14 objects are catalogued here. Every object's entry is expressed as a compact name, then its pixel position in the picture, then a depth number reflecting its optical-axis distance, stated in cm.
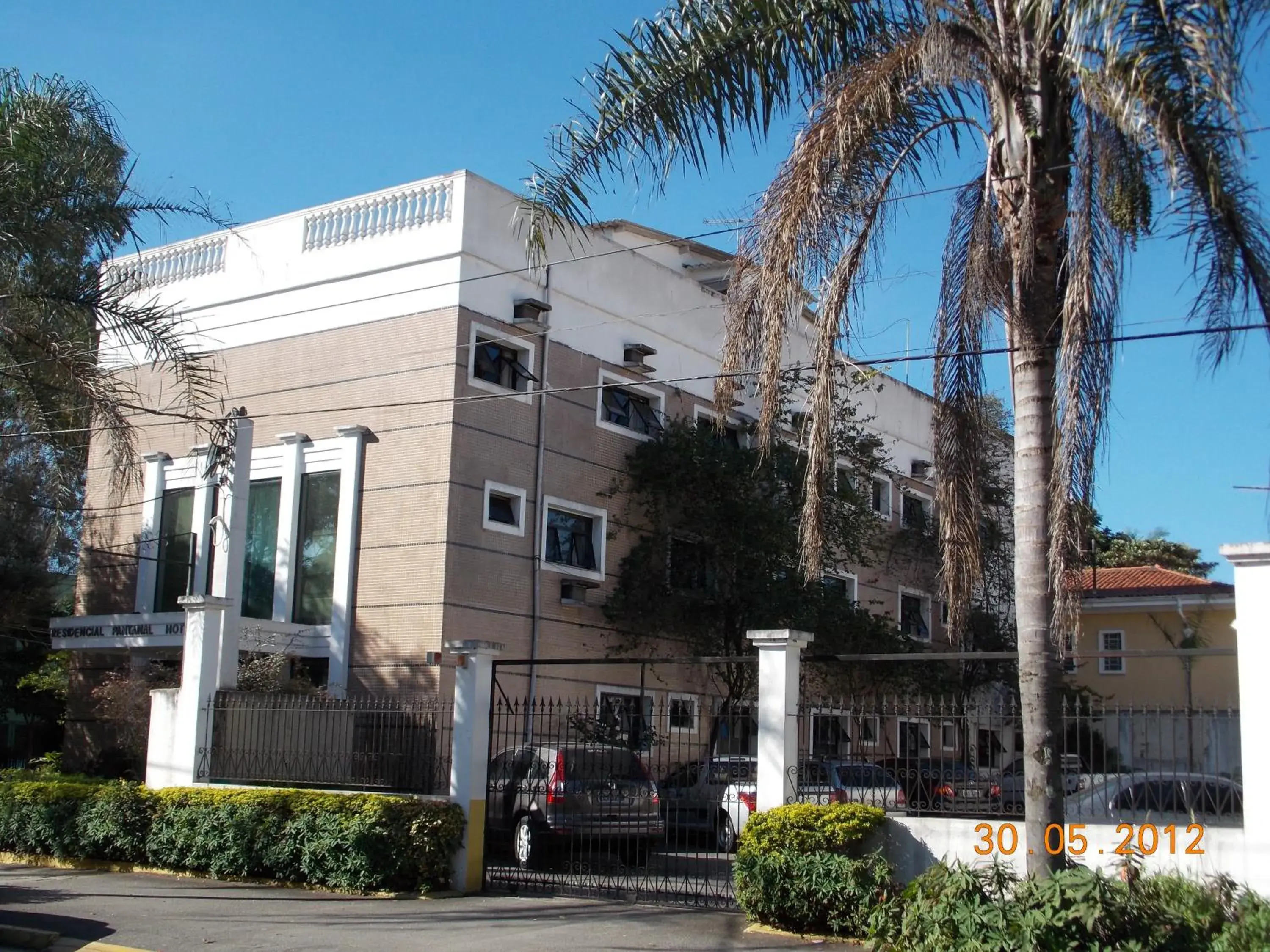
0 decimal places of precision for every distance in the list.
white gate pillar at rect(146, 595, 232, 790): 1670
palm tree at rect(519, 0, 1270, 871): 908
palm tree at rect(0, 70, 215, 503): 1656
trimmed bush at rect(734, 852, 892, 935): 1138
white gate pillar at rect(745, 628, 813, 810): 1251
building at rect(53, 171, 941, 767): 2184
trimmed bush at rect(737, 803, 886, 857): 1178
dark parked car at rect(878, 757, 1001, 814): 1201
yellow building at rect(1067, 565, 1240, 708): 3506
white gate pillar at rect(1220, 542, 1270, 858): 998
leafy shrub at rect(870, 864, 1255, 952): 912
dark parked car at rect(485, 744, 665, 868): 1486
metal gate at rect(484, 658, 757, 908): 1423
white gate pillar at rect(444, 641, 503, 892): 1443
